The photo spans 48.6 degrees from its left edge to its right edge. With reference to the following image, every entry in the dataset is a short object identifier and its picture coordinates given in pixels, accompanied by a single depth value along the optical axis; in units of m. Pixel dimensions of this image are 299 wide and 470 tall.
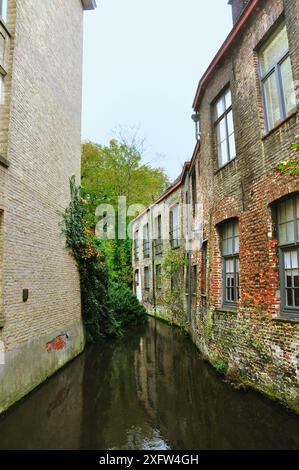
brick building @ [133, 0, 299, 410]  5.85
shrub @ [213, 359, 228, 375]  7.59
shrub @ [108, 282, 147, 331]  16.19
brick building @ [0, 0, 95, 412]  6.57
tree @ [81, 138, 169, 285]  25.44
